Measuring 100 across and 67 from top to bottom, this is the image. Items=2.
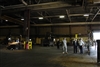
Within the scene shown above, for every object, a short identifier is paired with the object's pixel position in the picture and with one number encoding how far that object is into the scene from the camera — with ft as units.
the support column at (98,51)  24.85
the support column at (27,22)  54.43
